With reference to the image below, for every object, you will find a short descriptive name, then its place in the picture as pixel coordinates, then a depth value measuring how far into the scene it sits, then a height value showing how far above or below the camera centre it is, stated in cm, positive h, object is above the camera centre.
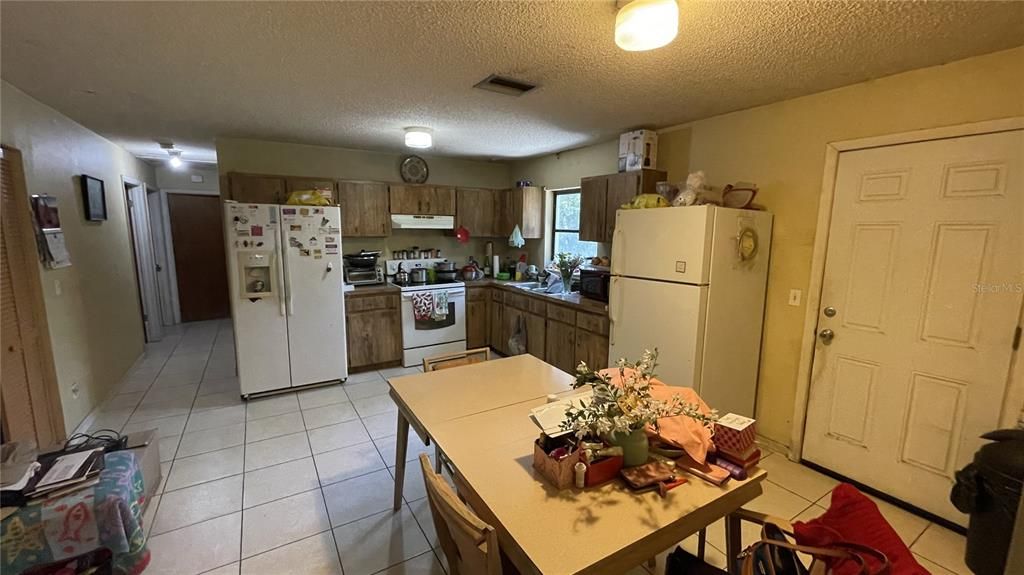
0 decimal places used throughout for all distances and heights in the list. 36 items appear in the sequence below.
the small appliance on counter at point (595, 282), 357 -40
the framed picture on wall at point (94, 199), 340 +28
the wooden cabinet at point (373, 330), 421 -100
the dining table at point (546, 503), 106 -79
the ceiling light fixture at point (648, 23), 142 +76
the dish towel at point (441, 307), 451 -79
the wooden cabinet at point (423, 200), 464 +42
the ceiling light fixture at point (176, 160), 486 +94
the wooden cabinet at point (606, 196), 342 +38
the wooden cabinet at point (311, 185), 411 +51
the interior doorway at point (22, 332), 239 -62
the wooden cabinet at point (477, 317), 483 -96
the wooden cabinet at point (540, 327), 348 -91
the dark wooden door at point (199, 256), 609 -35
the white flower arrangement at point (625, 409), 125 -55
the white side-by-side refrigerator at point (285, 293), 346 -53
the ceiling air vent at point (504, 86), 235 +90
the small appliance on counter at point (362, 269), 448 -38
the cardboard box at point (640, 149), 336 +75
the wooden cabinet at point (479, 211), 502 +32
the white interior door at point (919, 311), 196 -37
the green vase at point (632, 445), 134 -68
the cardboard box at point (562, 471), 128 -74
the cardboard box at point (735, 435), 138 -67
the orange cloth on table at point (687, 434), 137 -68
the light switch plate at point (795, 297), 269 -37
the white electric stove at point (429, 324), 441 -98
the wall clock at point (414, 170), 478 +77
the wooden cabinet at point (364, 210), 439 +28
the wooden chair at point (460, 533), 105 -81
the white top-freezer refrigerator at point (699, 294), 253 -36
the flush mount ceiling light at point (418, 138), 345 +84
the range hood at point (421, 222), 466 +16
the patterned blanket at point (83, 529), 162 -123
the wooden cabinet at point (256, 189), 390 +44
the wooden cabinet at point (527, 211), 486 +32
